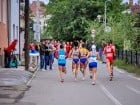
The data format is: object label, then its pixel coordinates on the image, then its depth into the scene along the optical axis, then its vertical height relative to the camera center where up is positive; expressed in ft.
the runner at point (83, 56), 85.71 -2.54
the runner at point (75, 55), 85.81 -2.44
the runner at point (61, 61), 84.89 -3.22
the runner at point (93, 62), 81.13 -3.20
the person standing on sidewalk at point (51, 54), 120.47 -3.22
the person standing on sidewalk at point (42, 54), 118.72 -3.27
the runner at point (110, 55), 88.58 -2.47
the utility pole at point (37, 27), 143.84 +2.63
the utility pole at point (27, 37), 103.14 +0.17
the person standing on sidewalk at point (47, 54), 118.87 -3.19
